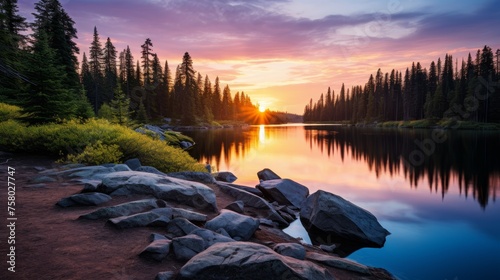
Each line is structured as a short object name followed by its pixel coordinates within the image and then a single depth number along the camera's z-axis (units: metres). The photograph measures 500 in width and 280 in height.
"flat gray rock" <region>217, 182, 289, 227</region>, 9.48
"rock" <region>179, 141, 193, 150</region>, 31.55
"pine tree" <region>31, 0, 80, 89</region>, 28.77
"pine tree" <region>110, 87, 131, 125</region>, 22.67
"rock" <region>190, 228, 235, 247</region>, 5.28
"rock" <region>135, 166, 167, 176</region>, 10.34
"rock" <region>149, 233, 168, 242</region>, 5.06
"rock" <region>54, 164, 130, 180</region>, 9.21
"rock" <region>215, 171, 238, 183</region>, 15.60
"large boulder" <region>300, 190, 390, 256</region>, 8.40
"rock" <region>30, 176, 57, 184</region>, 8.49
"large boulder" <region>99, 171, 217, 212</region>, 7.48
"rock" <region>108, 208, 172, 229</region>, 5.58
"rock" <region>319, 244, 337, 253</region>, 7.75
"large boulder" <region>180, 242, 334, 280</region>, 3.69
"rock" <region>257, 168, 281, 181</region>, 14.96
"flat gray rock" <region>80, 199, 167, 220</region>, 5.93
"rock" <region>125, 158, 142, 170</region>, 11.22
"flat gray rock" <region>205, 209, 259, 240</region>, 6.24
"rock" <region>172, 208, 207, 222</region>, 6.37
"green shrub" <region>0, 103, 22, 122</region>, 17.67
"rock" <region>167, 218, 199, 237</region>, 5.55
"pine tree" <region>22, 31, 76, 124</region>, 14.91
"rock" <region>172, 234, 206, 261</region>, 4.58
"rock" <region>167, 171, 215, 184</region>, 11.12
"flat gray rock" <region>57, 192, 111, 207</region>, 6.59
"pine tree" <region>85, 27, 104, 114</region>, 53.78
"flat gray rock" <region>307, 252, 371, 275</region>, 5.70
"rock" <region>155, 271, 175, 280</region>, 3.86
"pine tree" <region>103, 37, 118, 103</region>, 59.02
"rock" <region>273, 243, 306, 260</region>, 5.54
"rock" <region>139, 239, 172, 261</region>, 4.48
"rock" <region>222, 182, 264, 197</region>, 12.02
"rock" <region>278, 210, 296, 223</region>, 9.98
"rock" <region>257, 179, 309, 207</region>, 11.62
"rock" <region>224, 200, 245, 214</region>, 8.53
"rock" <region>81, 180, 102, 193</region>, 7.34
